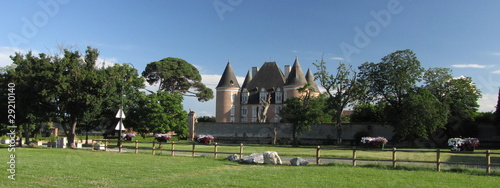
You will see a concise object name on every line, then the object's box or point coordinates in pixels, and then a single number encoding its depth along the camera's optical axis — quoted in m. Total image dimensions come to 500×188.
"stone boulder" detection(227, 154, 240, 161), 17.10
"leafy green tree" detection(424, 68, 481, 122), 37.16
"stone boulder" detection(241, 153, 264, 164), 15.93
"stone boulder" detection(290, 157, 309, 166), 15.45
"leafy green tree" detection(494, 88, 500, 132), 37.12
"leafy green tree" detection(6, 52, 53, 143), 26.58
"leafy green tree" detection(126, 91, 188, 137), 38.22
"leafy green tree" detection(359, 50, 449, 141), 33.93
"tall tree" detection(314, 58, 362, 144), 40.44
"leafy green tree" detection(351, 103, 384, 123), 51.81
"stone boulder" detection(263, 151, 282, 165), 15.78
